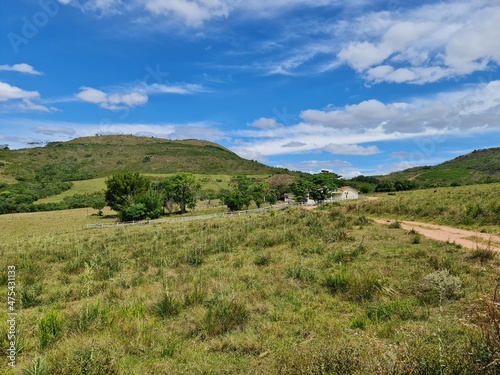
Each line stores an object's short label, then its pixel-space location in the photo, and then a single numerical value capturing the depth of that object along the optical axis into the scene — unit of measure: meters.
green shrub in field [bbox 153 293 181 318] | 7.35
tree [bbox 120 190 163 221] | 56.34
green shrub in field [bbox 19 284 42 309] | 8.66
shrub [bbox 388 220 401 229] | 19.34
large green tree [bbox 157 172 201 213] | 67.06
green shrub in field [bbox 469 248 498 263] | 10.30
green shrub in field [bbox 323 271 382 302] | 7.90
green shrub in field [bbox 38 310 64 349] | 5.84
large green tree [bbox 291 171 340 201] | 81.15
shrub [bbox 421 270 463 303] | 7.27
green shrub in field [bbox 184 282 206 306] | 7.87
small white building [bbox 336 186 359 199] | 86.69
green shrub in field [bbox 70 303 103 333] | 6.33
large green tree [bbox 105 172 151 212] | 65.06
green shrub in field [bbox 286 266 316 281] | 9.61
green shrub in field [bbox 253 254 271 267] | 12.27
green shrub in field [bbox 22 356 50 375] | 4.47
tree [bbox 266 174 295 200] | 104.46
